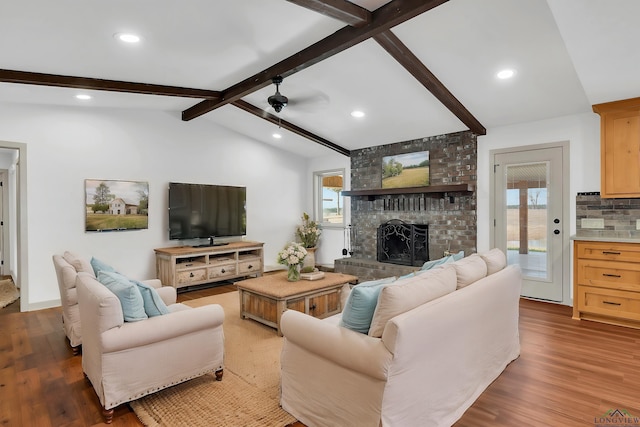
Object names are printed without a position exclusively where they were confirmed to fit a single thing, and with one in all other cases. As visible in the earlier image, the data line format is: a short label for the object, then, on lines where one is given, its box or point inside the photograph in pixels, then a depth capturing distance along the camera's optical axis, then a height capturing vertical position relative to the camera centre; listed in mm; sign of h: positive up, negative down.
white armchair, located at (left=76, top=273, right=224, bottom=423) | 2059 -842
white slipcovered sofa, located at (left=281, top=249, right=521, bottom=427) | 1689 -781
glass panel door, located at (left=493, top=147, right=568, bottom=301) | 4508 -39
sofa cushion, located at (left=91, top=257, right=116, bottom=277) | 2914 -432
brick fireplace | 5234 +139
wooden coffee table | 3488 -873
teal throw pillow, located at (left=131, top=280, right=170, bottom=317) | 2307 -577
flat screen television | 5484 +75
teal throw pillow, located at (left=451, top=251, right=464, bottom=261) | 2910 -364
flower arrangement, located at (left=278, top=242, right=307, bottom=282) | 3787 -479
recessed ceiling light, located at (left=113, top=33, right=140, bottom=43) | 2886 +1512
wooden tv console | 5090 -751
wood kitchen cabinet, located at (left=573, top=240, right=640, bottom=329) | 3592 -748
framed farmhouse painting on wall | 4820 +163
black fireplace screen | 5701 -494
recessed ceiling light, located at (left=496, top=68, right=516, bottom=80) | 3621 +1478
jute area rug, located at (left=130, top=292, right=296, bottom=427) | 2094 -1225
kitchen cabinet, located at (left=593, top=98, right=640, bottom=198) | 3742 +713
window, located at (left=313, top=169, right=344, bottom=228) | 7252 +367
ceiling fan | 3748 +1238
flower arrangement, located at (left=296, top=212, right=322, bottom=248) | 7195 -398
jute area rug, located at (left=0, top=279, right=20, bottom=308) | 4752 -1133
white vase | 7044 -876
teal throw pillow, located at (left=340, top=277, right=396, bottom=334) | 1894 -516
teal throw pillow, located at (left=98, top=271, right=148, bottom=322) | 2178 -531
